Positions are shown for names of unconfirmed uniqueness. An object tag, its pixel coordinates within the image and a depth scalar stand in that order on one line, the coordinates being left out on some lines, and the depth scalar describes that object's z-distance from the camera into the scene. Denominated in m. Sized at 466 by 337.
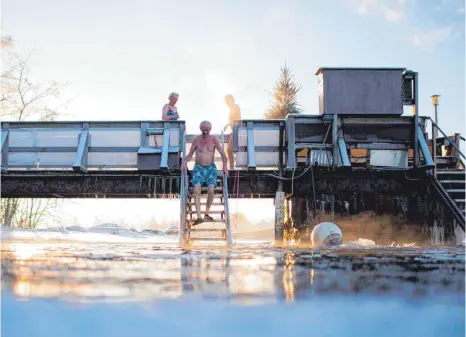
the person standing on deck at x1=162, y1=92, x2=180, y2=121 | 12.61
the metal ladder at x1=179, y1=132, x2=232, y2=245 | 9.48
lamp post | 11.92
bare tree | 24.59
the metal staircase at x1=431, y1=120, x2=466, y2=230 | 11.16
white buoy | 10.27
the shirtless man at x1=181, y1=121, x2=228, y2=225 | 9.63
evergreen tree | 24.16
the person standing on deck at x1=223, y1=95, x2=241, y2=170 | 12.50
